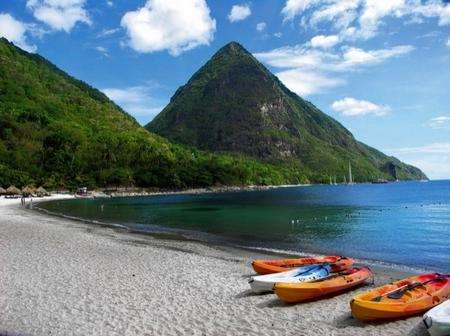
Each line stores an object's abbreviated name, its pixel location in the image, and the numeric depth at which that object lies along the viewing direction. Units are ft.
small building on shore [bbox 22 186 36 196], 462.35
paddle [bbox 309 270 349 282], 71.77
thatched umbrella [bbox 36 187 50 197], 477.73
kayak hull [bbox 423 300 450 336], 47.67
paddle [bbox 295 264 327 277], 72.06
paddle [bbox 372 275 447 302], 58.77
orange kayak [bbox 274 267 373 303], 62.95
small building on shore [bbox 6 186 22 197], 460.75
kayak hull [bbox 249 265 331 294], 67.87
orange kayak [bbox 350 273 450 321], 54.70
